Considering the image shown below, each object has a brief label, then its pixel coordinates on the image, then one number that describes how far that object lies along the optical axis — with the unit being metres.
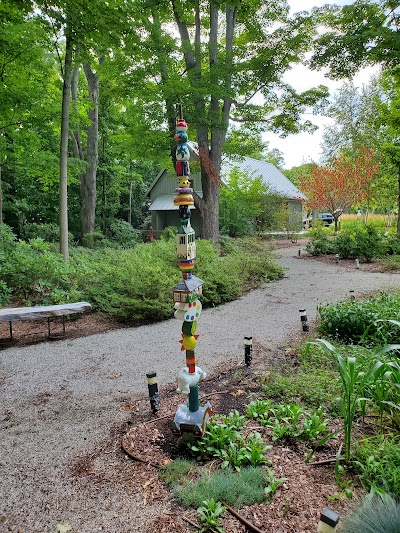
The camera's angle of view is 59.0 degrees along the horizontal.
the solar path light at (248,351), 4.32
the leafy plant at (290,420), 2.71
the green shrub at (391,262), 11.06
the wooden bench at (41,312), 5.35
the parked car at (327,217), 35.75
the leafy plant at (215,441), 2.61
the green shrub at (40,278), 6.84
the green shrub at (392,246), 13.24
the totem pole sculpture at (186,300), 2.66
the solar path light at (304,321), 5.51
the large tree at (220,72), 11.58
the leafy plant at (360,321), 4.46
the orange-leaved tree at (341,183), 18.06
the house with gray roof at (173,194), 23.66
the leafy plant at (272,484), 2.17
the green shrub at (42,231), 17.41
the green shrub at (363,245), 13.01
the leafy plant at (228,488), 2.14
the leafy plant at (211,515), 1.96
